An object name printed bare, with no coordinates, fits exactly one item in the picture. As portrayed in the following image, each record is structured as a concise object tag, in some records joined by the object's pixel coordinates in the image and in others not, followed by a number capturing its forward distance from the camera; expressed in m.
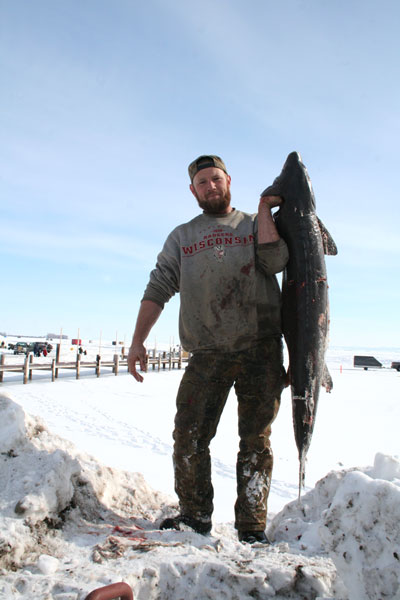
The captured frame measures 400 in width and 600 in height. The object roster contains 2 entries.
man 2.73
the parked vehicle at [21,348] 36.55
